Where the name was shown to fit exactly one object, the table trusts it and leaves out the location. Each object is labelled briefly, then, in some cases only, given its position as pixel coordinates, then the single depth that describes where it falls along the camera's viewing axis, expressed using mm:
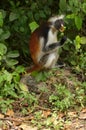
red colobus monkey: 9824
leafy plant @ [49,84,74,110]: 8753
